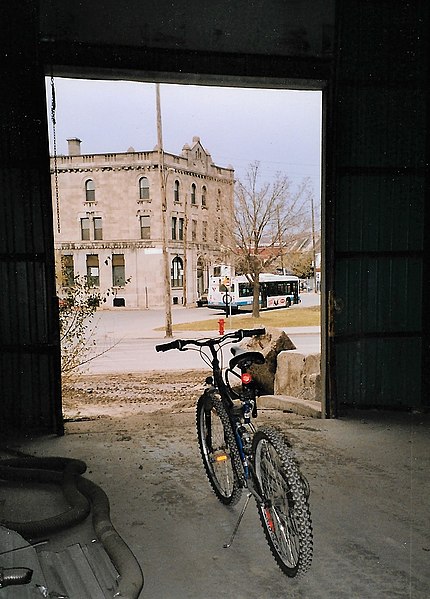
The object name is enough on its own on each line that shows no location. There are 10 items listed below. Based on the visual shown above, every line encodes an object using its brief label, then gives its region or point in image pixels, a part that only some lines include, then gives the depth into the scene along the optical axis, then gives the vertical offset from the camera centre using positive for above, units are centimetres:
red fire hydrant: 1109 -126
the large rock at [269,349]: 873 -142
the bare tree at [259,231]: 1535 +109
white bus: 1532 -78
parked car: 1552 -93
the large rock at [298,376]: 740 -165
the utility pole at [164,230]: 1322 +106
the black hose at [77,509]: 265 -155
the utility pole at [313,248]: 1338 +50
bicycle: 250 -111
